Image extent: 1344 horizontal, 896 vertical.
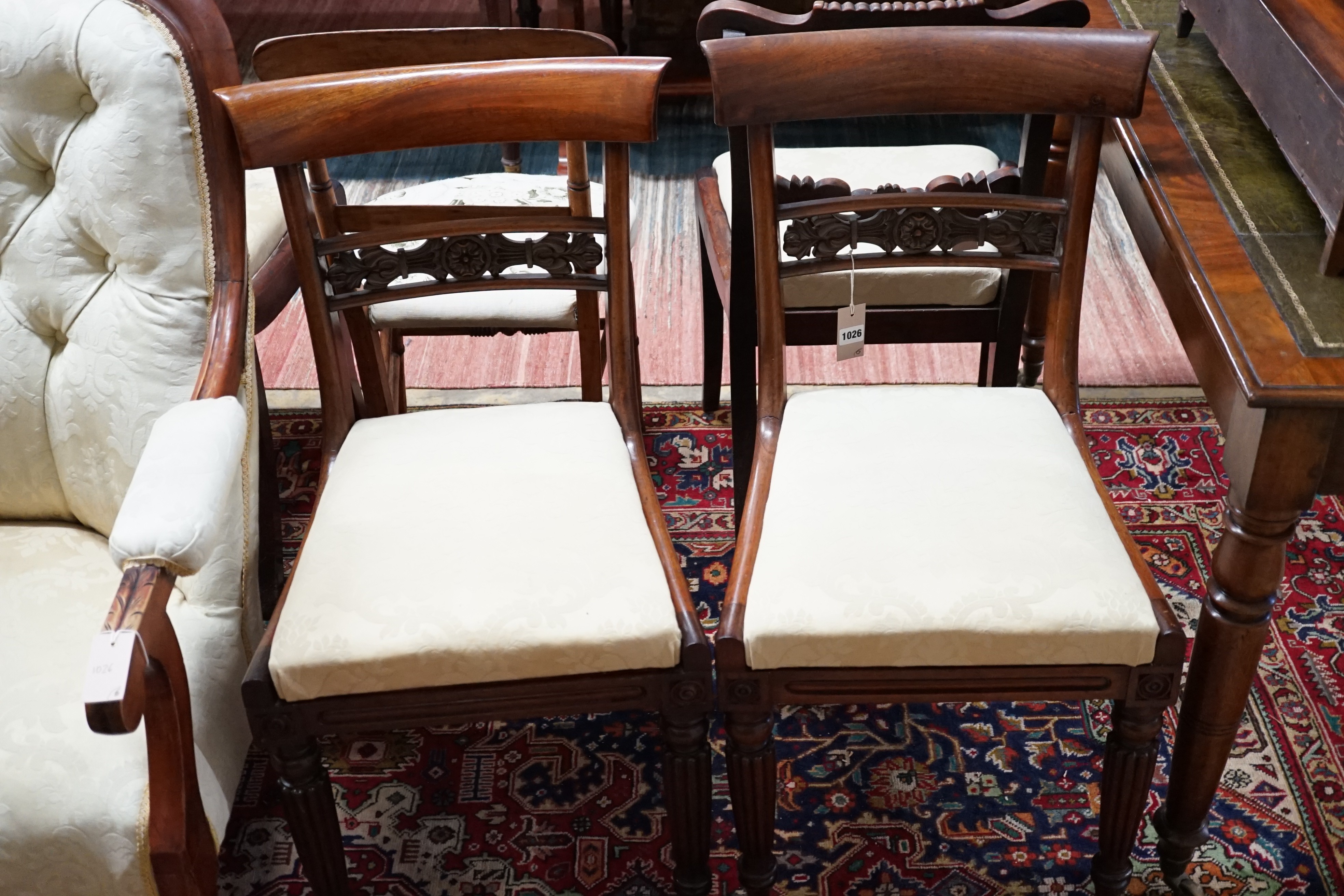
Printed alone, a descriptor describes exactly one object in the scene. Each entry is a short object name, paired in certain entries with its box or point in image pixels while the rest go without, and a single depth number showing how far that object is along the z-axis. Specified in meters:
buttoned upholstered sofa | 1.33
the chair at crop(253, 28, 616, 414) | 1.81
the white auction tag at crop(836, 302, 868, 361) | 1.68
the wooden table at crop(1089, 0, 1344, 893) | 1.30
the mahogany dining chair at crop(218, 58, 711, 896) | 1.39
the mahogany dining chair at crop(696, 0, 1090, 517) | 1.67
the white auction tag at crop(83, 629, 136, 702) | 1.12
